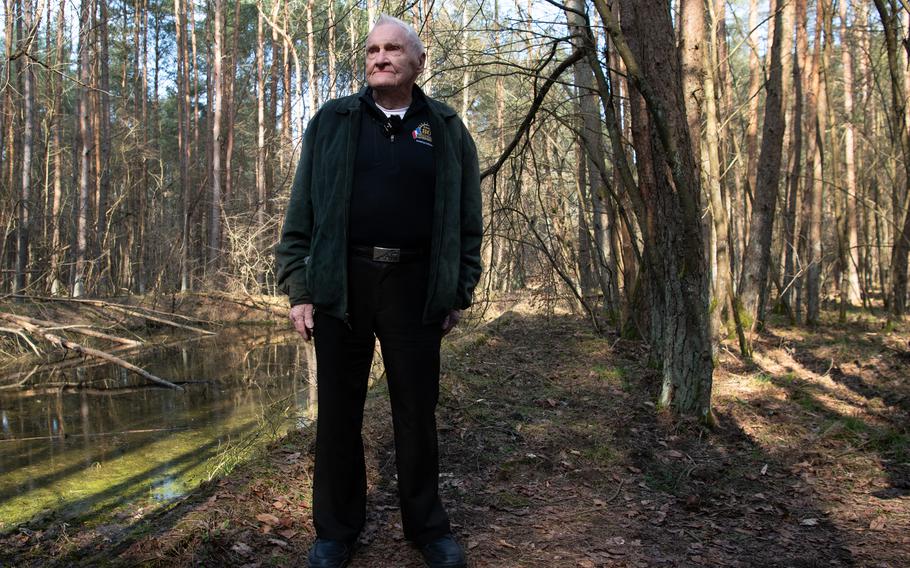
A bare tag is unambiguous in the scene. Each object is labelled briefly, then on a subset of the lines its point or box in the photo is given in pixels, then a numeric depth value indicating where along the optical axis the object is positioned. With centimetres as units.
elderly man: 252
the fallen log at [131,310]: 1149
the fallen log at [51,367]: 947
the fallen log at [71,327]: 915
